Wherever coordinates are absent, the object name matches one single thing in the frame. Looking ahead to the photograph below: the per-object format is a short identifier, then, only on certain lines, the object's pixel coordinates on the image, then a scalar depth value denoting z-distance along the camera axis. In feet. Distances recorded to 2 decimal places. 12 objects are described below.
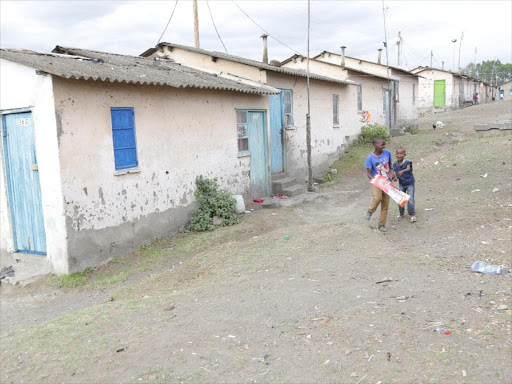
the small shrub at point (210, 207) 30.81
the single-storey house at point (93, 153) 22.39
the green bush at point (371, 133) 65.36
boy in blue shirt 25.02
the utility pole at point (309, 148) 44.11
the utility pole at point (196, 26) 60.29
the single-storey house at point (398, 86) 81.61
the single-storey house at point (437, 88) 122.11
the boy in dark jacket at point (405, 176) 26.20
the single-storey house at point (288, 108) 42.37
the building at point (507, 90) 201.46
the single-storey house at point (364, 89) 67.08
